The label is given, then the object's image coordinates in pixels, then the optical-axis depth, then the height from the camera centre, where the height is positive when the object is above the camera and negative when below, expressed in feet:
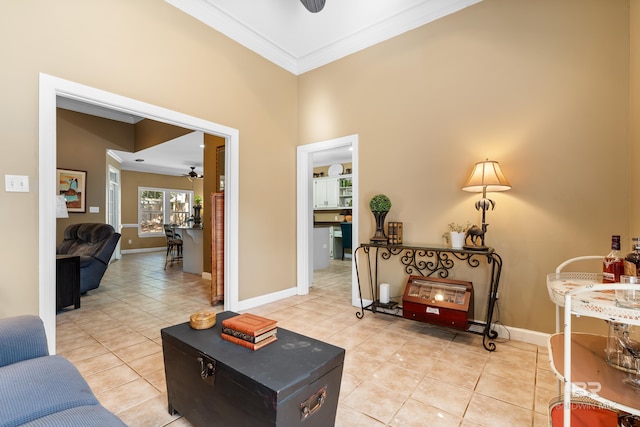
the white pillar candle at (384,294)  10.43 -2.96
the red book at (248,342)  4.63 -2.14
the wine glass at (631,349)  3.85 -1.91
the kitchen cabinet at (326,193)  26.78 +1.79
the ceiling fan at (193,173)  28.09 +3.78
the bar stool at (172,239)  22.42 -2.20
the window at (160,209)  30.96 +0.30
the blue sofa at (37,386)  2.97 -2.09
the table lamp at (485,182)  8.21 +0.85
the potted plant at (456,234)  9.05 -0.72
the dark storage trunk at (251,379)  3.77 -2.40
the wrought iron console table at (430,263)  8.39 -1.79
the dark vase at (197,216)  20.57 -0.33
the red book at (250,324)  4.72 -1.91
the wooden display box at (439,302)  8.36 -2.70
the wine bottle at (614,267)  4.91 -0.94
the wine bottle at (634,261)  4.37 -0.75
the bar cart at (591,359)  3.46 -2.22
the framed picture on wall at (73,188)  18.47 +1.54
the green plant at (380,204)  10.48 +0.28
